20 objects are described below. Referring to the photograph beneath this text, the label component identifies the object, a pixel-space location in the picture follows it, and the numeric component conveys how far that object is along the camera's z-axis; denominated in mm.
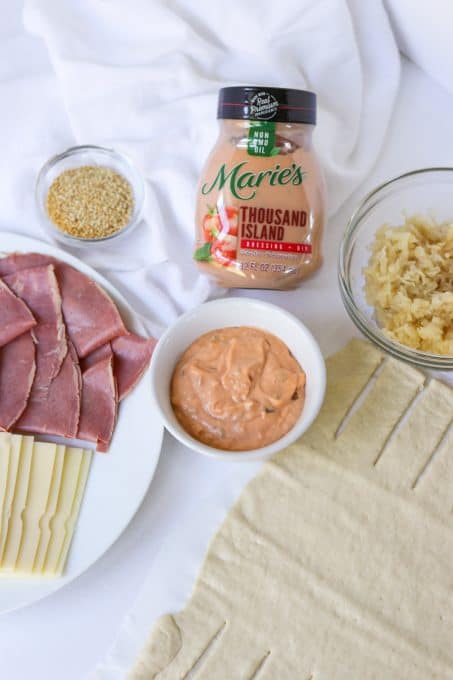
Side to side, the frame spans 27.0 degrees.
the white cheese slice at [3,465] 629
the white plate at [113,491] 628
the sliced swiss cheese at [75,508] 633
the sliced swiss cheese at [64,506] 632
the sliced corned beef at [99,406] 651
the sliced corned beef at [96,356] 666
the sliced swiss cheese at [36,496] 633
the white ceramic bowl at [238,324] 593
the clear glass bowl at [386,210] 649
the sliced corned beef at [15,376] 641
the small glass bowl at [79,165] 678
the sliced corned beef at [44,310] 659
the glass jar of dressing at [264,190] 610
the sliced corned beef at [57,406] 648
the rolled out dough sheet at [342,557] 626
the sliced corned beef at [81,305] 661
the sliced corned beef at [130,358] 658
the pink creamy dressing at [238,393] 599
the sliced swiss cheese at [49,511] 630
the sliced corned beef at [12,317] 653
